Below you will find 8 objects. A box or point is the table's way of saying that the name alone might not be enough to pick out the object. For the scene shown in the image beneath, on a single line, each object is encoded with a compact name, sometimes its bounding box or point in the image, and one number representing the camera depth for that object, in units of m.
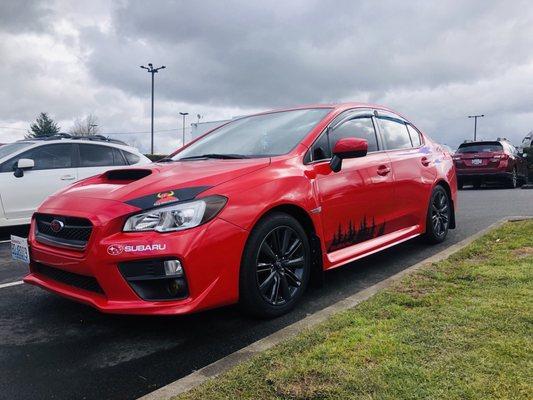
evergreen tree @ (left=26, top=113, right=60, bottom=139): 71.64
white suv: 7.27
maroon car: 14.45
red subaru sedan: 3.05
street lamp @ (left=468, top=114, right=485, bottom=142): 72.94
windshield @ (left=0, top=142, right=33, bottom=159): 7.50
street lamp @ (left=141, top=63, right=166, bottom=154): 34.72
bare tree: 62.75
